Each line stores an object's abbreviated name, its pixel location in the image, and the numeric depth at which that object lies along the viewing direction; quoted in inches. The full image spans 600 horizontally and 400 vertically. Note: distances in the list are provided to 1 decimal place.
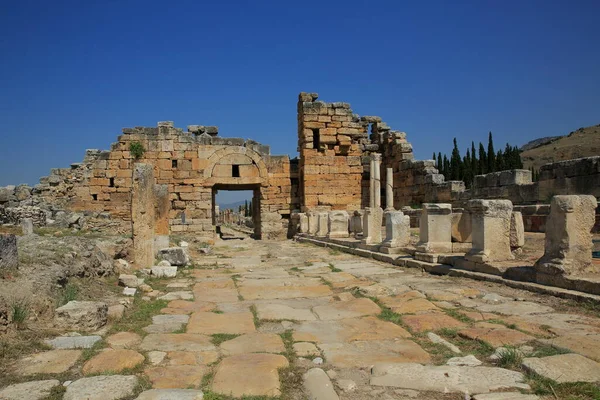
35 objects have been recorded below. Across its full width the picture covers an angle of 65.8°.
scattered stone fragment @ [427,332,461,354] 145.9
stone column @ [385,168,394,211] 663.4
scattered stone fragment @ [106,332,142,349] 151.9
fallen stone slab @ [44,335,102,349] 145.7
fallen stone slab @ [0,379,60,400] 108.9
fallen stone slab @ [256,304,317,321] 193.9
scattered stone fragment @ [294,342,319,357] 146.3
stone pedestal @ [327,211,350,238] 533.0
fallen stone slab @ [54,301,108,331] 164.6
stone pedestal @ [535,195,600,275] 210.7
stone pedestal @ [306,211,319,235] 616.4
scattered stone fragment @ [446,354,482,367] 132.1
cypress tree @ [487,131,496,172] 1559.8
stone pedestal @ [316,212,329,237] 578.2
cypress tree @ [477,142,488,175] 1586.4
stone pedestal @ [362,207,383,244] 426.3
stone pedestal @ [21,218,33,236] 414.9
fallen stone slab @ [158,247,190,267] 350.6
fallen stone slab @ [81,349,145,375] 128.1
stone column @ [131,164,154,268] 318.0
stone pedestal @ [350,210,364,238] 513.3
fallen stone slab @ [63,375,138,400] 110.6
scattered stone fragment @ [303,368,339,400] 114.5
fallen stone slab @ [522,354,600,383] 117.3
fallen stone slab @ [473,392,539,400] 109.4
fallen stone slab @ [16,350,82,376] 125.3
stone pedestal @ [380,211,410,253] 372.2
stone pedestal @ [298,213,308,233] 652.1
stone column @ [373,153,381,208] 645.3
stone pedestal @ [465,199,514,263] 262.5
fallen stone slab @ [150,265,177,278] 300.7
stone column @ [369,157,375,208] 641.0
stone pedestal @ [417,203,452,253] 321.4
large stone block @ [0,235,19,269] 183.9
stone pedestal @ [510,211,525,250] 309.6
